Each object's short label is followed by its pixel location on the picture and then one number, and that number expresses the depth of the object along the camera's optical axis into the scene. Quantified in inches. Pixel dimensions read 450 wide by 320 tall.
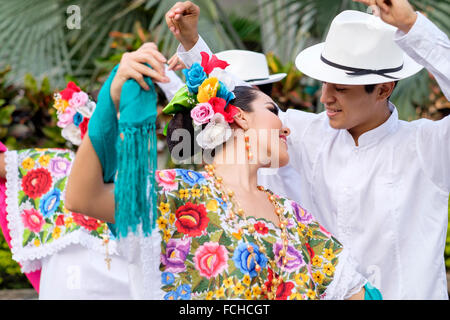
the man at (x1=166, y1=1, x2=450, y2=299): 137.7
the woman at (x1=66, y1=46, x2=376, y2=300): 116.4
